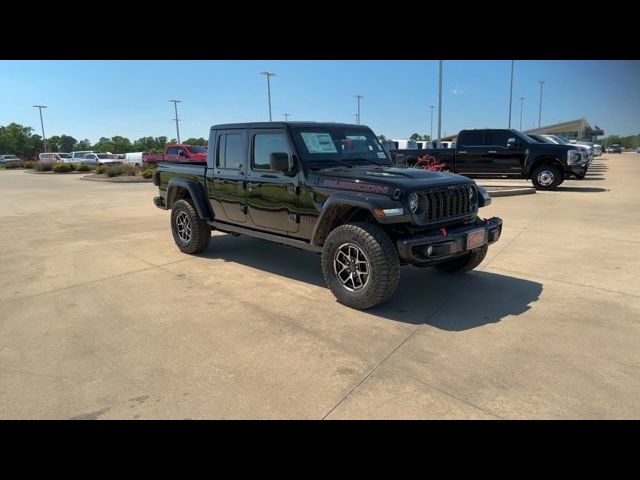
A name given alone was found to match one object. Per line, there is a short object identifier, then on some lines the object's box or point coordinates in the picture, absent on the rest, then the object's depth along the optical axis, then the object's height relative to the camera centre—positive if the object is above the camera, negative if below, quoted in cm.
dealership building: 9619 +518
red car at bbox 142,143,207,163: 2195 +42
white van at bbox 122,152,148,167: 3600 +26
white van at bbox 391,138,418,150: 2981 +80
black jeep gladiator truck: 389 -49
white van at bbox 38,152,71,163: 4435 +57
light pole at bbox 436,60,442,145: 2403 +322
